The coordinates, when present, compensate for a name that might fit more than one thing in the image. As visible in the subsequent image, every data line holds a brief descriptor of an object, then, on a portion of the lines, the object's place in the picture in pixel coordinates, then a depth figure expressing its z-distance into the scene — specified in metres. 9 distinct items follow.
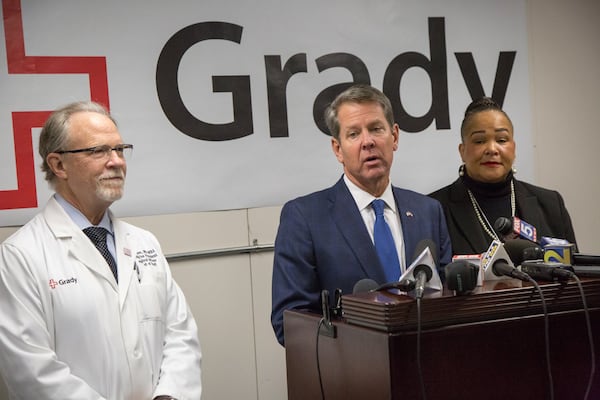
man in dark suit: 2.57
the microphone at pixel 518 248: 2.23
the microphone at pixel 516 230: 2.54
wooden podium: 1.76
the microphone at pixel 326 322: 1.97
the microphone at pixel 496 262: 2.09
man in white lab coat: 2.36
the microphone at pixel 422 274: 1.80
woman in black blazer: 3.37
